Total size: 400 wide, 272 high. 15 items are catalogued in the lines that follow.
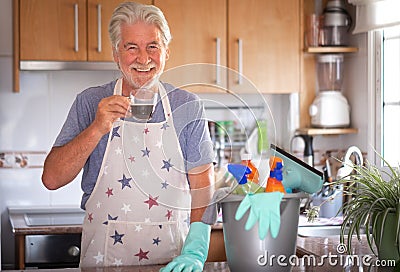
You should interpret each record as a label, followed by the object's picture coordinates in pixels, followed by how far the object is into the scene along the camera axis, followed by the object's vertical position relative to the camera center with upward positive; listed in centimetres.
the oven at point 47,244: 311 -51
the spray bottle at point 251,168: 182 -11
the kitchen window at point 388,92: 356 +15
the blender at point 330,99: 385 +13
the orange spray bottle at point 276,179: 178 -14
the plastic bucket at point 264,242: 177 -29
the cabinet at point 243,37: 365 +44
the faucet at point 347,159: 291 -16
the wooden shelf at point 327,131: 381 -4
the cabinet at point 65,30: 346 +45
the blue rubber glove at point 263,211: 174 -21
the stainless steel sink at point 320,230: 318 -47
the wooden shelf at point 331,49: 379 +38
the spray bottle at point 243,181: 179 -14
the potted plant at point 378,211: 193 -24
